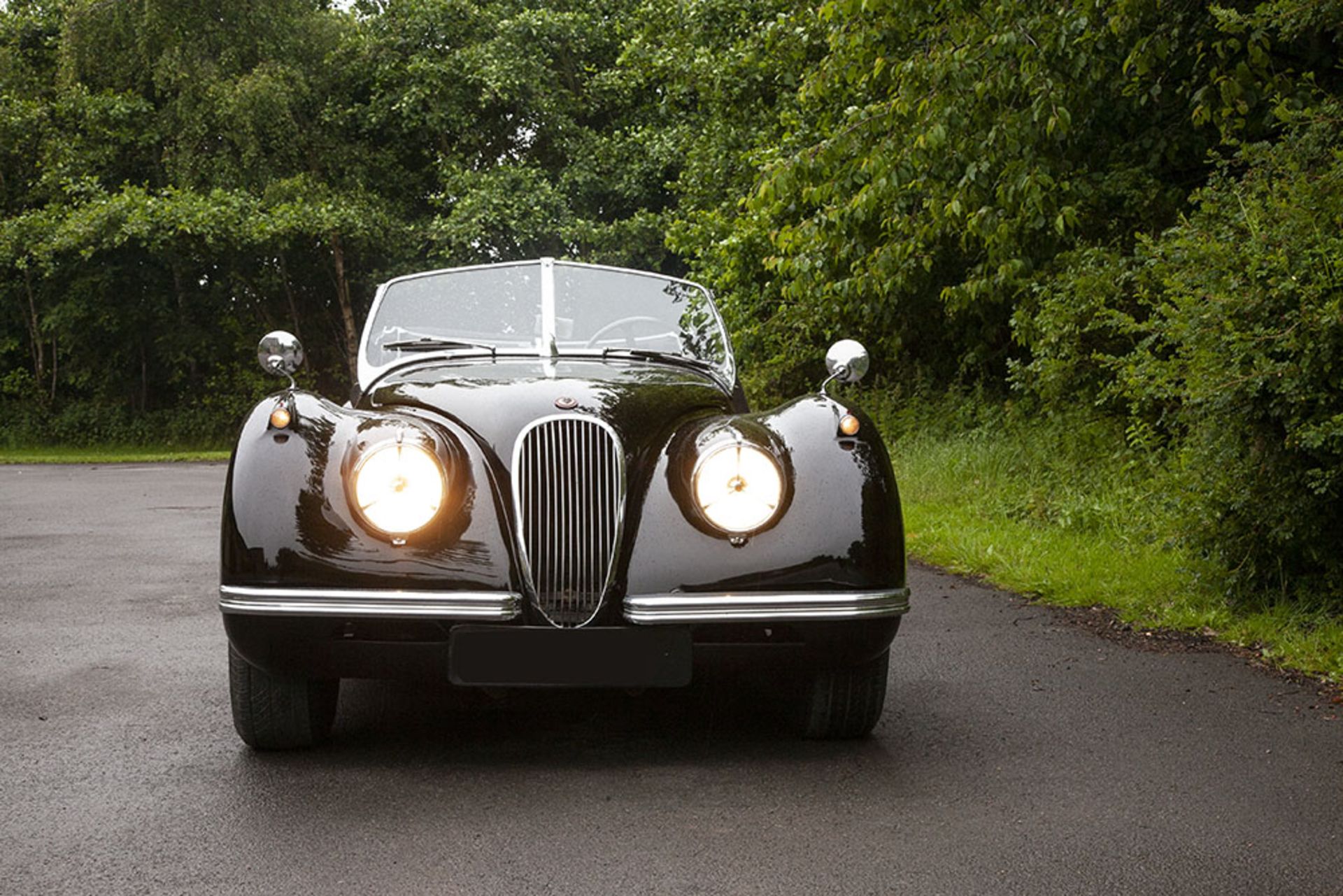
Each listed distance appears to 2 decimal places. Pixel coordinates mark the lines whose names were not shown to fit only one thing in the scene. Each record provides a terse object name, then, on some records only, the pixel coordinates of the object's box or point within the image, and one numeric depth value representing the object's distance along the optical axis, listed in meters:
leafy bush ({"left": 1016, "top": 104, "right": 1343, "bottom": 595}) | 5.35
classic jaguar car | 3.64
